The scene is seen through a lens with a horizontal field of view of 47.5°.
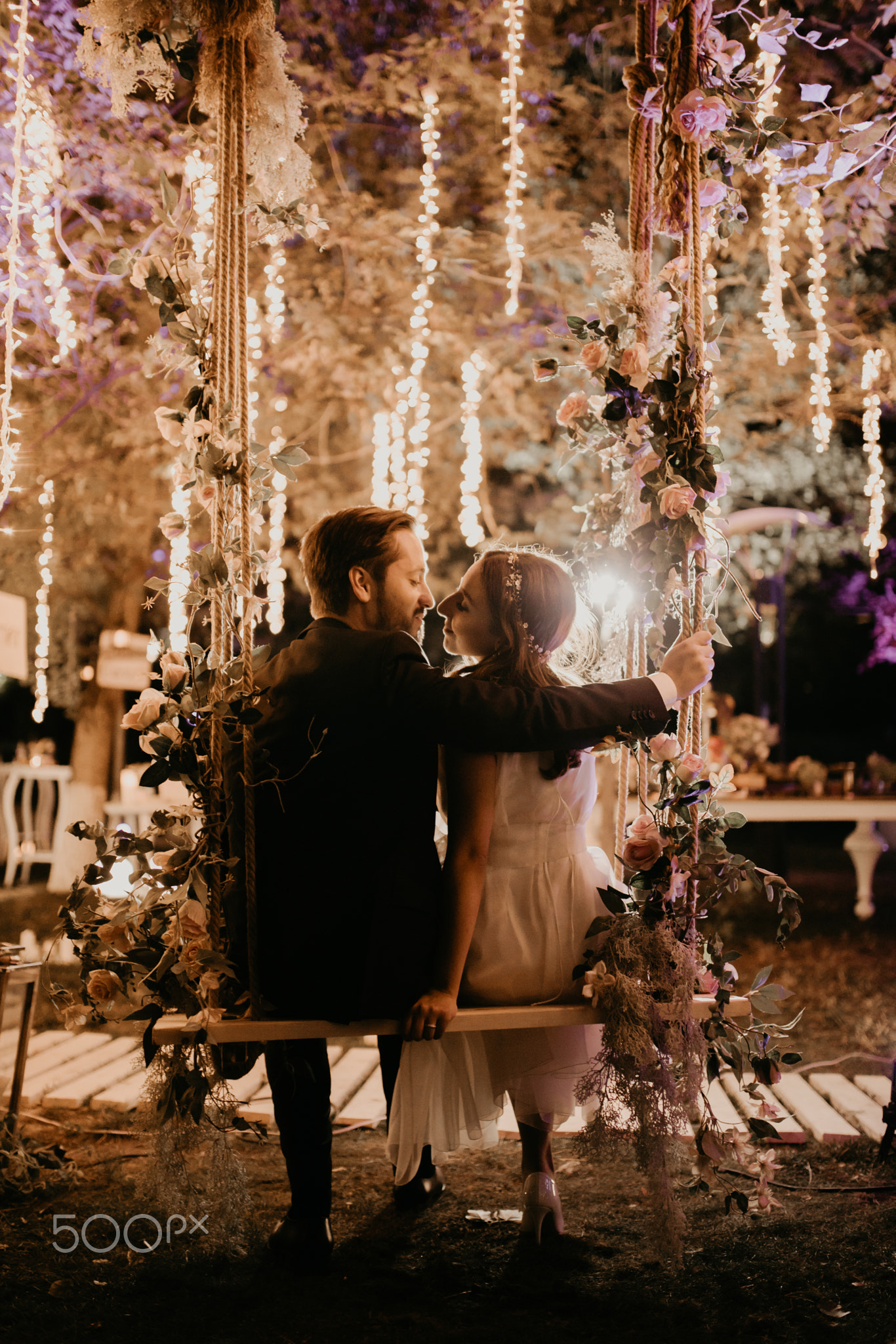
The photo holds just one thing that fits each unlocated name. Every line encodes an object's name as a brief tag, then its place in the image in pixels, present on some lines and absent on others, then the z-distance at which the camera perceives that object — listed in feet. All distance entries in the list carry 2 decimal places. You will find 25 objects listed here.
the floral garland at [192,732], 6.79
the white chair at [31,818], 26.02
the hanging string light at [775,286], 11.49
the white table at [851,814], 21.49
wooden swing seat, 6.59
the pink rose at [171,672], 7.03
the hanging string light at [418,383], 13.23
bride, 7.30
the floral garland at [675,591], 6.86
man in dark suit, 6.95
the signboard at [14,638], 14.08
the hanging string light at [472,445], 15.31
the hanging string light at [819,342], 11.93
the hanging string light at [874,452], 13.89
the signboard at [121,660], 23.89
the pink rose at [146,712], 6.86
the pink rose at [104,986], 6.79
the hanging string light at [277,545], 15.96
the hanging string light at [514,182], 10.89
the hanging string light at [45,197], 11.46
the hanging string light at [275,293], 13.99
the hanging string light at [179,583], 7.11
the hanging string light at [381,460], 16.44
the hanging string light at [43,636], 18.63
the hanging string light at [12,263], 8.90
